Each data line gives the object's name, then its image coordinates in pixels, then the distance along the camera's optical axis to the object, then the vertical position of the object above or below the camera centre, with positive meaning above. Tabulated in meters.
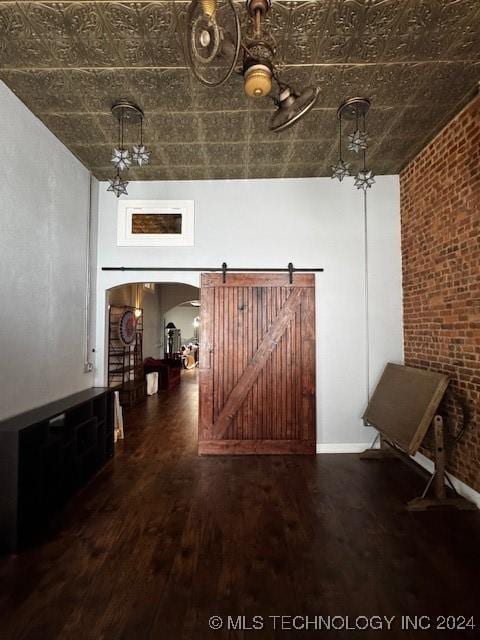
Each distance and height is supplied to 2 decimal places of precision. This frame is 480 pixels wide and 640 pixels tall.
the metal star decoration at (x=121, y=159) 2.84 +1.42
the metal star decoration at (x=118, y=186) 3.15 +1.33
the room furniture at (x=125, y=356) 6.77 -0.58
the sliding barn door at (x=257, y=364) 4.05 -0.41
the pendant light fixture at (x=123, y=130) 2.81 +1.83
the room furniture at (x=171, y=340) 12.19 -0.41
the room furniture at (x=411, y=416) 2.87 -0.81
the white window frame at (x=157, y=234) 4.23 +1.28
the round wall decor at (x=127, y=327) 7.26 +0.06
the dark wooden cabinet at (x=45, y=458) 2.27 -1.02
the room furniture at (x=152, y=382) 7.82 -1.22
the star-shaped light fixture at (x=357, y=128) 2.74 +1.84
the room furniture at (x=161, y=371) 8.52 -1.02
